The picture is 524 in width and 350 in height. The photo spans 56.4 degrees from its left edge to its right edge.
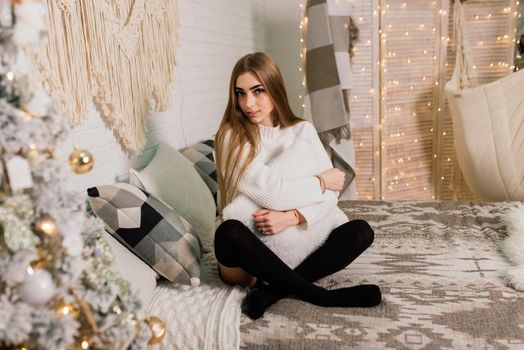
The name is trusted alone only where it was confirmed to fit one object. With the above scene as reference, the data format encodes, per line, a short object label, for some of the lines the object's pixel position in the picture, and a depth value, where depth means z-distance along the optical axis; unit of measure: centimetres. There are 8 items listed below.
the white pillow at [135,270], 142
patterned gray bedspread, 125
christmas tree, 77
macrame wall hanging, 148
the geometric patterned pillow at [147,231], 151
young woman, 146
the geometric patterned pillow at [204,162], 221
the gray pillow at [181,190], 187
